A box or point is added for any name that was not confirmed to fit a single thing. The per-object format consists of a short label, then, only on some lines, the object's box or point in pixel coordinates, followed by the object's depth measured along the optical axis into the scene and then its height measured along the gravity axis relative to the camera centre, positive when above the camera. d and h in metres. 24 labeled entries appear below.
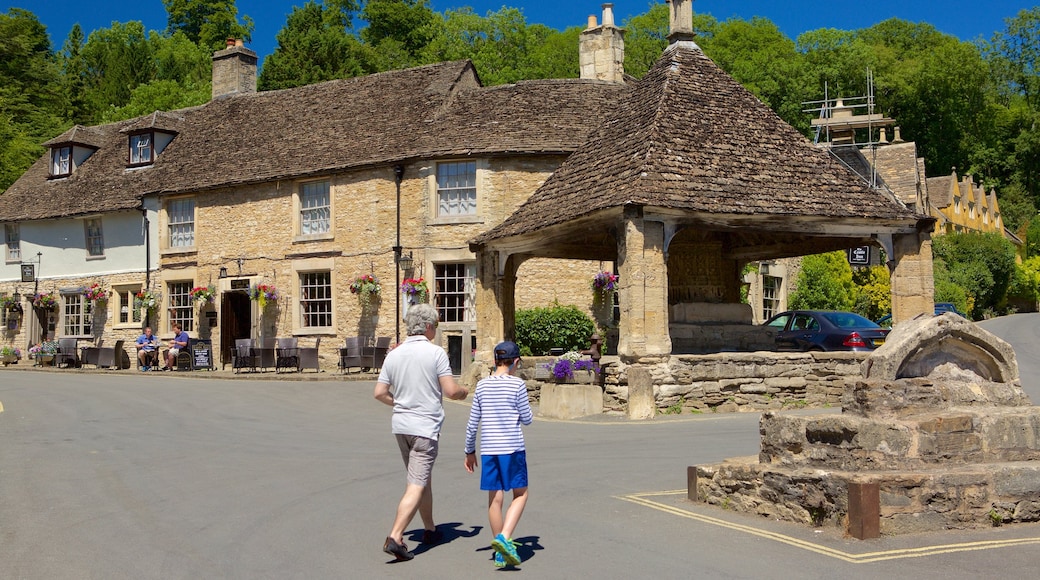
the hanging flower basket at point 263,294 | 28.06 +1.07
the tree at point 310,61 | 46.43 +12.60
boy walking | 6.35 -0.69
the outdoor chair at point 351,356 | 24.39 -0.61
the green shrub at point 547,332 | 24.27 -0.10
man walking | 6.57 -0.43
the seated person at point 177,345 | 27.83 -0.31
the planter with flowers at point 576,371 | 15.48 -0.67
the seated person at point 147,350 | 28.09 -0.43
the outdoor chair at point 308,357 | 25.09 -0.63
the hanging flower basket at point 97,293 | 31.91 +1.33
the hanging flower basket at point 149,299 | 30.31 +1.06
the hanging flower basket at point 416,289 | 25.48 +1.03
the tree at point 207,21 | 62.94 +20.33
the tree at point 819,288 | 32.31 +1.12
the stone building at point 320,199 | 25.80 +3.79
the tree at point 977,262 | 47.88 +2.85
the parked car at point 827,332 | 20.36 -0.20
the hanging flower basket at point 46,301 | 33.22 +1.15
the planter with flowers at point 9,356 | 33.20 -0.63
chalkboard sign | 27.53 -0.64
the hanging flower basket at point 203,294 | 29.12 +1.14
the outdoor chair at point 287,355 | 25.48 -0.60
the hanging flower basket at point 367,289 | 26.20 +1.09
